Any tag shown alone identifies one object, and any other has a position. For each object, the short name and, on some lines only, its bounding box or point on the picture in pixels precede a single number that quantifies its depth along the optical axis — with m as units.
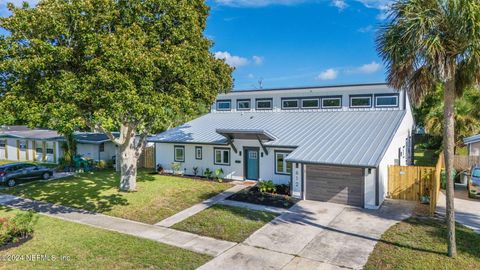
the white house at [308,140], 15.66
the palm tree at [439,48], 8.58
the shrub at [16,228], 10.68
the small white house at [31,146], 30.70
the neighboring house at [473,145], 20.99
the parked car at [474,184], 16.12
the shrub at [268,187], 18.02
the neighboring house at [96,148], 28.94
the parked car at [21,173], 20.66
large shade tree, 11.64
